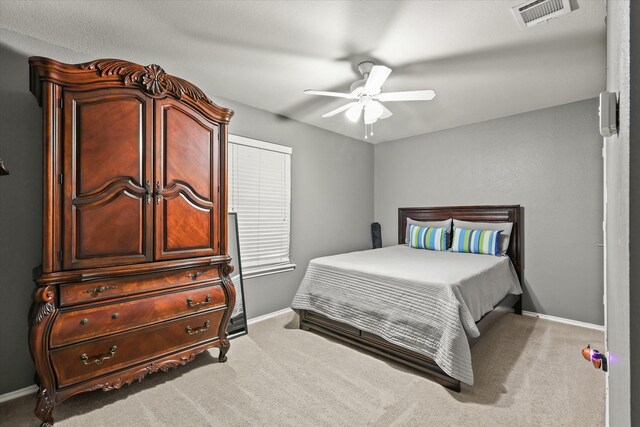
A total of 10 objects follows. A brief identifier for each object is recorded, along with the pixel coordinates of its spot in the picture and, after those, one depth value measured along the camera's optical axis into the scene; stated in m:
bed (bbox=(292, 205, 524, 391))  2.23
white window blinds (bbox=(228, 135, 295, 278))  3.43
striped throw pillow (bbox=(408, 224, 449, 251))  4.06
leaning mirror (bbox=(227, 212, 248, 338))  3.20
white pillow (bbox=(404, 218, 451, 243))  4.22
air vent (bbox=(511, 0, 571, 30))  1.84
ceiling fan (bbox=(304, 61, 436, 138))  2.28
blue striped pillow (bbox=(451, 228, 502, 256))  3.63
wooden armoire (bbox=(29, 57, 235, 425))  1.86
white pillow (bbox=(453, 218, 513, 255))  3.70
